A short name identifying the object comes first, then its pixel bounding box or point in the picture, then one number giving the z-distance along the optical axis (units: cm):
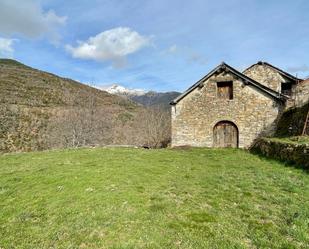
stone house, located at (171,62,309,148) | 2069
